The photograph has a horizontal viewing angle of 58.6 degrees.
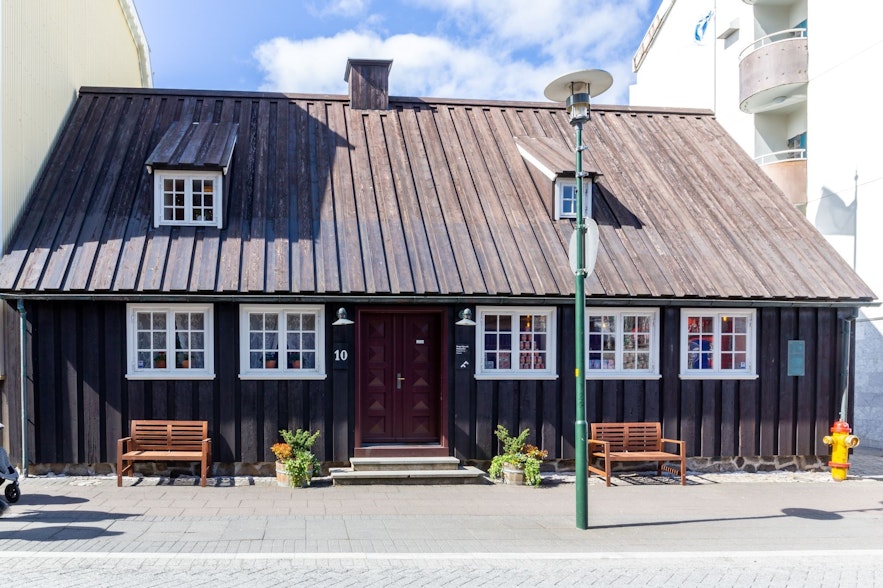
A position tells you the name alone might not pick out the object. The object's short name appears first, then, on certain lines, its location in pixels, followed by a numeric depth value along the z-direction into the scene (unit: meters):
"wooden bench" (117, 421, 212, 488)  11.38
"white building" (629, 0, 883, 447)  16.53
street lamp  8.94
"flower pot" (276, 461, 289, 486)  11.27
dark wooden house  11.54
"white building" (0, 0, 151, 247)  11.80
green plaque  12.88
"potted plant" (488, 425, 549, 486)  11.58
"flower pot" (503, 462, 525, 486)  11.66
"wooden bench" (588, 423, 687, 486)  11.92
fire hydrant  12.34
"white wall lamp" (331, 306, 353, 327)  11.52
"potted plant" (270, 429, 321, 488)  11.13
